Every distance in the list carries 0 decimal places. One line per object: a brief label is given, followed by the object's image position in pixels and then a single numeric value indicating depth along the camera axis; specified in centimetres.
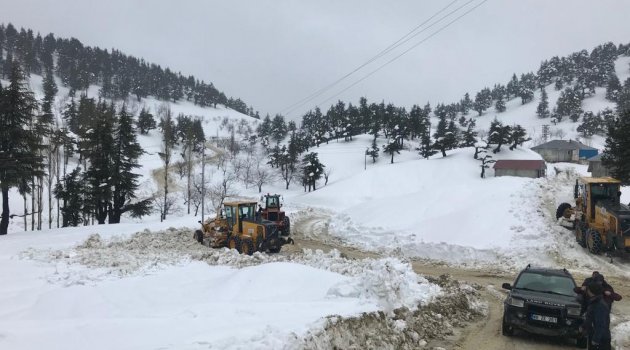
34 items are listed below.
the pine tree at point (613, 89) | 14138
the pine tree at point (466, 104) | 18450
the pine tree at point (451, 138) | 8000
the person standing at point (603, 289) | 796
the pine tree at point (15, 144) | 2647
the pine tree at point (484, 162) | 6856
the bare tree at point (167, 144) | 4551
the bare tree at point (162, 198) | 5828
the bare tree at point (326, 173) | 8076
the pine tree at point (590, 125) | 11431
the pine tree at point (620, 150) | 3120
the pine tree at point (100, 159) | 3634
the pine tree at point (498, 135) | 7706
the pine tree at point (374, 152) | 8984
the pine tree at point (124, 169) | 3694
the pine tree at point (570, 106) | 13240
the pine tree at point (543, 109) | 14625
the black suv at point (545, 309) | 884
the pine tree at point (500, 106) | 16512
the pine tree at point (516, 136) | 7875
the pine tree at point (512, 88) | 18012
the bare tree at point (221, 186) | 6508
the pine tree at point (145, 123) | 10394
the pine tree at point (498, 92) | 17972
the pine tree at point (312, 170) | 7488
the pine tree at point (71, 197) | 4125
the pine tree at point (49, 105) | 3317
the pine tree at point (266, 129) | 12654
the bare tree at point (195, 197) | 6069
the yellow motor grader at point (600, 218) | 1861
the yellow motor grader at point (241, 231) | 2011
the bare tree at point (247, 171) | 8651
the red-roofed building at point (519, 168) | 6956
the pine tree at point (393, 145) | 8731
